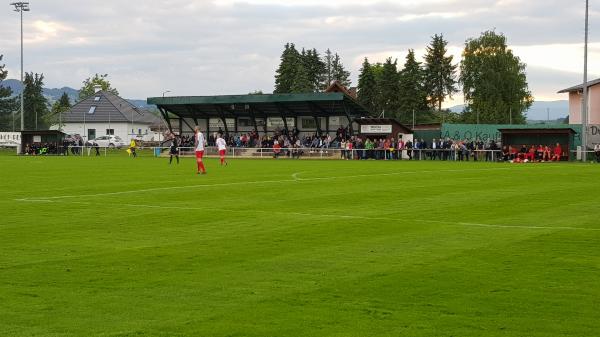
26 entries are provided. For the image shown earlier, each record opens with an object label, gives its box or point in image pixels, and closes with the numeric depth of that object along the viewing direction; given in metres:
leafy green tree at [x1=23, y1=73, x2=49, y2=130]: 133.88
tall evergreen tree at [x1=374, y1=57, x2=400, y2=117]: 115.94
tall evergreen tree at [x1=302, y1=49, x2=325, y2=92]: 134.12
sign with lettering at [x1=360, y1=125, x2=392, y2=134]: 68.00
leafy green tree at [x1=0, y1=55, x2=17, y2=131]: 130.49
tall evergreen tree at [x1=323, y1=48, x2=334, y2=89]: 180.62
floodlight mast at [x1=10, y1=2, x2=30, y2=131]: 88.16
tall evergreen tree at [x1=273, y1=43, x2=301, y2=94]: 131.12
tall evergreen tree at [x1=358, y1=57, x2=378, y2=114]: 118.88
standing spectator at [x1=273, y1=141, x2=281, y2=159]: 68.88
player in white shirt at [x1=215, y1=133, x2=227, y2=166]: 46.64
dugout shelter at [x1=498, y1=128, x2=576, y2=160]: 58.12
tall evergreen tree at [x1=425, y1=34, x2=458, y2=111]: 127.81
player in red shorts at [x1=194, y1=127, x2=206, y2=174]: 34.12
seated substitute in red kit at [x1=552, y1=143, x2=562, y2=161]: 56.50
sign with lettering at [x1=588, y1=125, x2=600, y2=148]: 61.47
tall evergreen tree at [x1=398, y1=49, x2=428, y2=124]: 112.62
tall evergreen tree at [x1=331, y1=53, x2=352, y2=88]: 171.62
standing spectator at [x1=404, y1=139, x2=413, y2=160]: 63.78
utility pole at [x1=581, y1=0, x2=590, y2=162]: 58.31
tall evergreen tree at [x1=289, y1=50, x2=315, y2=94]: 122.44
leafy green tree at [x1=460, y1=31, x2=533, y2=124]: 118.00
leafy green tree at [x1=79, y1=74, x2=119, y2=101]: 162.50
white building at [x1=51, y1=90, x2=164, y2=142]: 126.57
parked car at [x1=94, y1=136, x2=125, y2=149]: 105.29
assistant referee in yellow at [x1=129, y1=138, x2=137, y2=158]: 71.11
